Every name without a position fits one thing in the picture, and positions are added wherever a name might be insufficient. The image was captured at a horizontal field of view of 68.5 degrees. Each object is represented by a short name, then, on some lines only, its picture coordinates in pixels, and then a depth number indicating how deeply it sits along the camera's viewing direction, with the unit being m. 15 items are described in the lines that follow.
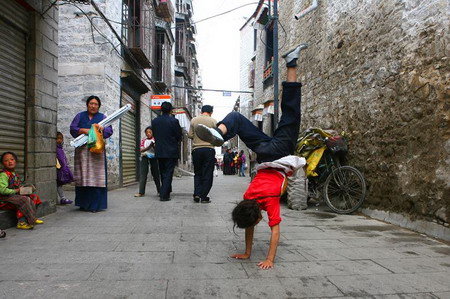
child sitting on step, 3.94
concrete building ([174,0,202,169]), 23.36
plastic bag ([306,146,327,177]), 5.74
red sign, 13.38
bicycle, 5.34
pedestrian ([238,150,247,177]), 19.18
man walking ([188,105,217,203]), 6.16
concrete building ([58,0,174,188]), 8.05
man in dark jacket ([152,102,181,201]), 6.38
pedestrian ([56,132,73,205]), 5.92
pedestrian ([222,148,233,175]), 22.38
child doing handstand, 2.79
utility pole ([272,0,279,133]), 9.22
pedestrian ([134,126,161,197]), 7.13
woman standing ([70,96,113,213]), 5.10
